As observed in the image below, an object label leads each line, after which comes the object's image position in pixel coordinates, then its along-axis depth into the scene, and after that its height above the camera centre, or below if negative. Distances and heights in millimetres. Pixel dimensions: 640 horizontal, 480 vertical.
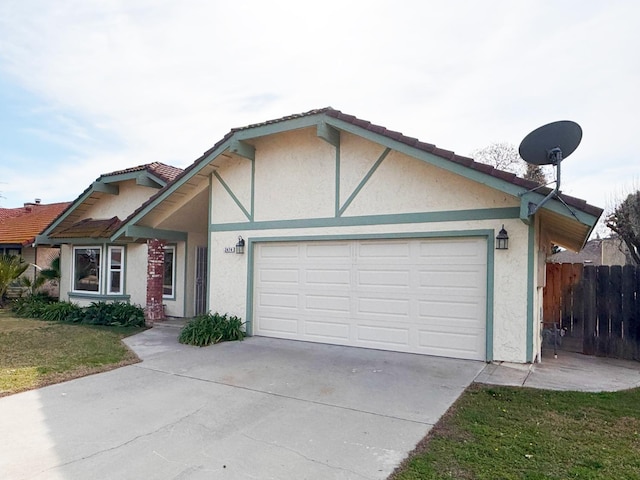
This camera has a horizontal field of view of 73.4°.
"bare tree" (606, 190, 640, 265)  17406 +1415
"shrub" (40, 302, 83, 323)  13109 -2048
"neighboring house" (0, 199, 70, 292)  18812 +378
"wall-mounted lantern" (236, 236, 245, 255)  10016 +98
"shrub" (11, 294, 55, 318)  14034 -1995
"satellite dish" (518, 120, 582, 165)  6227 +1685
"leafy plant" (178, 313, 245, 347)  9281 -1790
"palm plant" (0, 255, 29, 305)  15352 -810
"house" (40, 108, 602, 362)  7281 +360
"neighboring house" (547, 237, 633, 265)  23881 +157
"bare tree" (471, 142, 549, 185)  24797 +5902
